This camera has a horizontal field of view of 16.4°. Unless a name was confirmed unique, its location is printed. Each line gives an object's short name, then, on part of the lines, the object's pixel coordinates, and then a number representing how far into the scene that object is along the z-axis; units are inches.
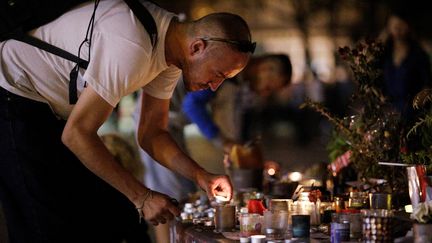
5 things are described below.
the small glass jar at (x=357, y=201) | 283.7
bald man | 249.7
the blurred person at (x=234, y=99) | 428.7
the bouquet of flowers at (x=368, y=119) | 318.6
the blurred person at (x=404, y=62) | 462.2
